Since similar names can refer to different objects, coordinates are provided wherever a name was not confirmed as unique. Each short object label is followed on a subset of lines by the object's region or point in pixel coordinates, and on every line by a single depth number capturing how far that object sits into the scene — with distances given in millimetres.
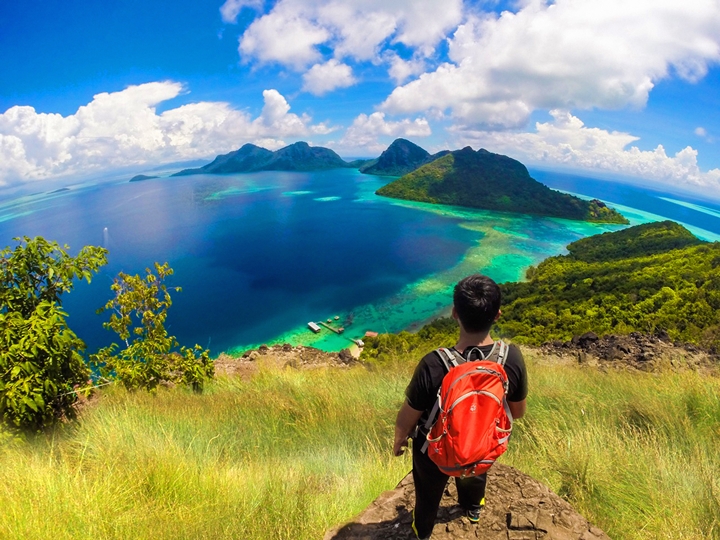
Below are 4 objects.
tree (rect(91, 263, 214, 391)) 5652
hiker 1735
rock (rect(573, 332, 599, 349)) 15968
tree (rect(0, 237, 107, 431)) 3516
